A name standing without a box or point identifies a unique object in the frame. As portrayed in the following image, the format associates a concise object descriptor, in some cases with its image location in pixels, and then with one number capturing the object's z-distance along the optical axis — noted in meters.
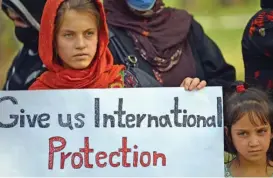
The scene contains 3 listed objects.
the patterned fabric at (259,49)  6.55
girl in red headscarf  6.48
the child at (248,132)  6.50
